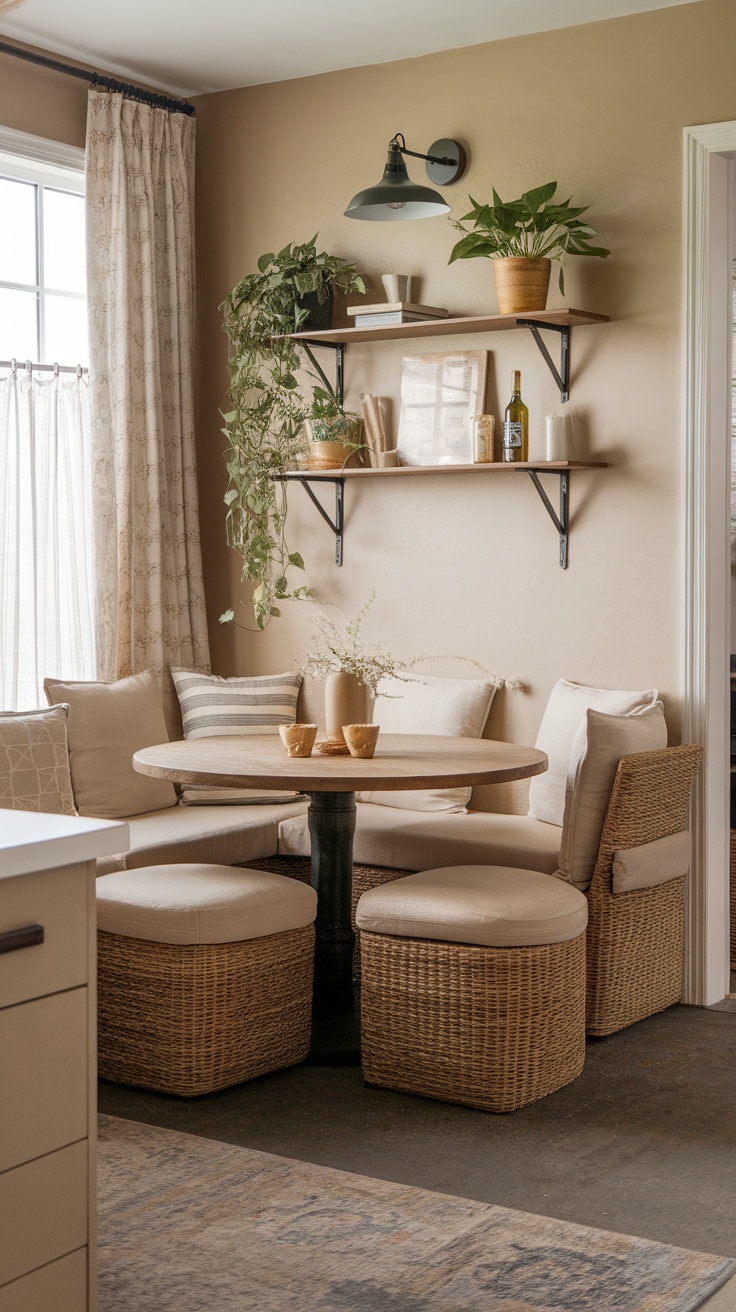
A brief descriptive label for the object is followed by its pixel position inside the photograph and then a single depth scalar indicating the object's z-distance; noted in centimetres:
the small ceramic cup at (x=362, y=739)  355
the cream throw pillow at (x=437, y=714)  433
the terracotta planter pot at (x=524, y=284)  410
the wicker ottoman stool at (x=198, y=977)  323
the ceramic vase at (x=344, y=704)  373
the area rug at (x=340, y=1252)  232
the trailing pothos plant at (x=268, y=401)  461
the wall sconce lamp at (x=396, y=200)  377
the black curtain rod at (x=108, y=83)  430
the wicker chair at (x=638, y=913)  366
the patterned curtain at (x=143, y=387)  461
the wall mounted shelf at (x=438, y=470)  413
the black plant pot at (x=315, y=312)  461
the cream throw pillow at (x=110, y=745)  419
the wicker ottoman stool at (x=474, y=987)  317
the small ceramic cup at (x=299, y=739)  358
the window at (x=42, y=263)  448
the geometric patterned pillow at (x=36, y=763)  387
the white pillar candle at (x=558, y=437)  414
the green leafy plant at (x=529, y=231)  402
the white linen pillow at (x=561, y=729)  404
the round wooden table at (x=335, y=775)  323
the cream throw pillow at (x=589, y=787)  363
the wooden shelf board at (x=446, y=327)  407
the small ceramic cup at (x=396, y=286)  445
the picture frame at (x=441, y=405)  441
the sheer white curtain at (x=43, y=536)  440
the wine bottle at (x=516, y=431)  422
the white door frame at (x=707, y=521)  396
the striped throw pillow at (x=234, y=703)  470
